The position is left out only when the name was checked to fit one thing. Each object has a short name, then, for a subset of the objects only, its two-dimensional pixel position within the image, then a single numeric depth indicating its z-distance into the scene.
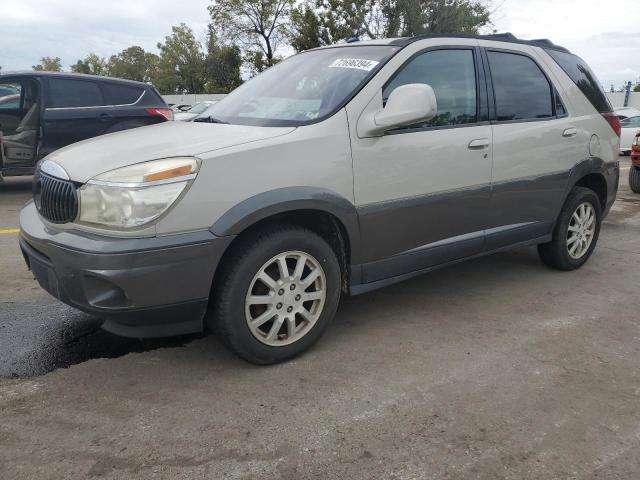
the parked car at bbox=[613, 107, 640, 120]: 19.43
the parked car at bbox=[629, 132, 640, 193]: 8.64
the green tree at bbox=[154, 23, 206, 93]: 55.44
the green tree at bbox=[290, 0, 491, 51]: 31.17
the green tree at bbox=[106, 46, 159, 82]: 79.00
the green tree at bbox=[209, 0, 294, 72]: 44.69
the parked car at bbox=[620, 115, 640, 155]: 16.84
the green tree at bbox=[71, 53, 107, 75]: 83.88
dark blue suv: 7.71
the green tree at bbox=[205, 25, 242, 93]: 47.84
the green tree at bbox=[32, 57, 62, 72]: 92.94
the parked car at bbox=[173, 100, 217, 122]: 11.59
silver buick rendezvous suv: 2.48
